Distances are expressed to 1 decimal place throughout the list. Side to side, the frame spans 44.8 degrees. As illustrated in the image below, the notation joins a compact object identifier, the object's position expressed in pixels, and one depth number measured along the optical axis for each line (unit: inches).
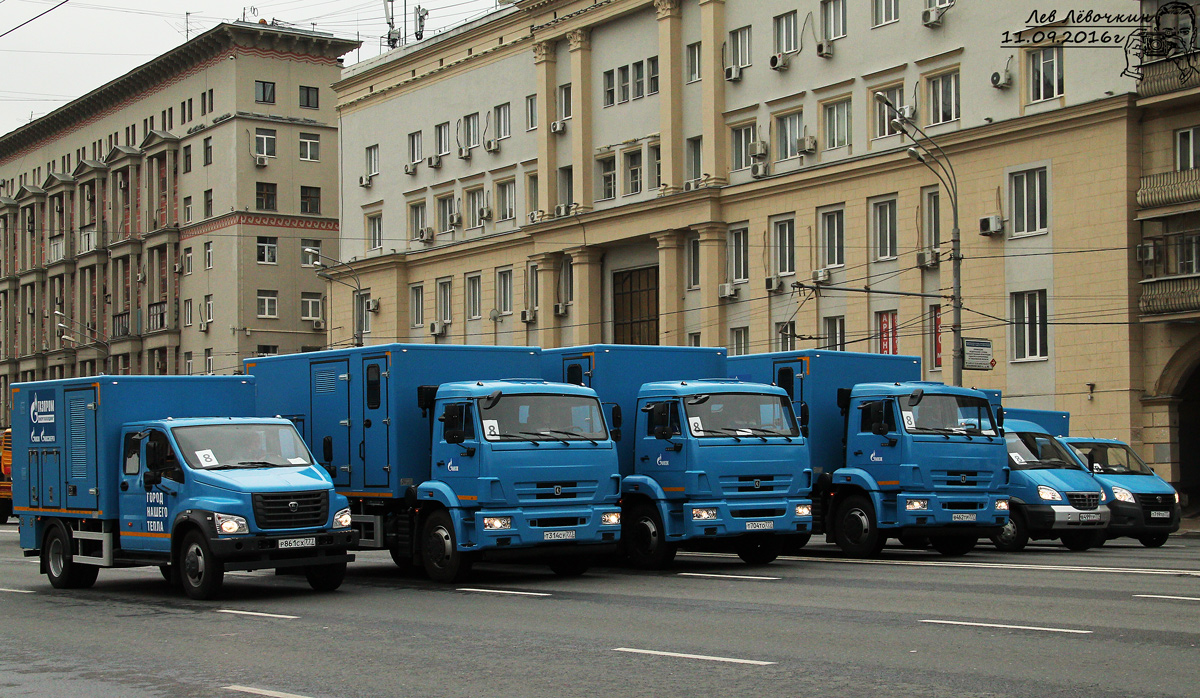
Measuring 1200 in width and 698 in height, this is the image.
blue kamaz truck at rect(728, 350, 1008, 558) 849.5
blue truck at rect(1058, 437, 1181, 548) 1011.3
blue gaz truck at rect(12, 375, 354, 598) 655.8
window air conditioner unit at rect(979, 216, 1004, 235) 1578.5
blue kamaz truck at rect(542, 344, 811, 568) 764.0
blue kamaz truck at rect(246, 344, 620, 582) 711.1
